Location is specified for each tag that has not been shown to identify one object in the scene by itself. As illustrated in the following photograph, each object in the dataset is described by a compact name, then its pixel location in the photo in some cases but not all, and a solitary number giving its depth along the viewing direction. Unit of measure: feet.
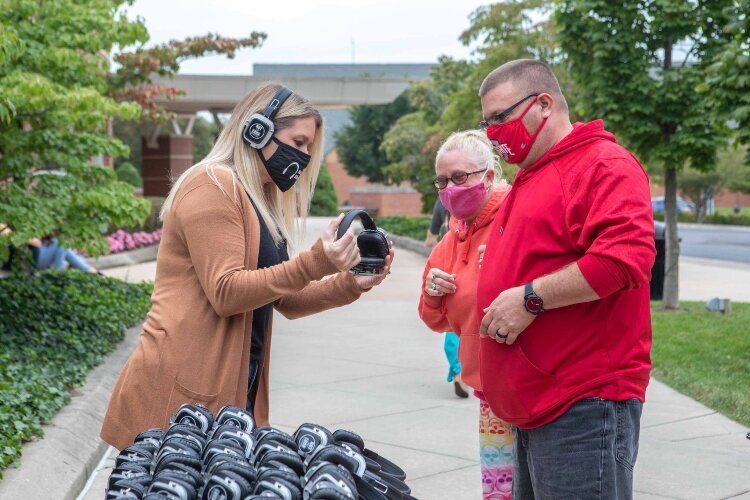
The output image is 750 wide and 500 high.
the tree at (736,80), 27.43
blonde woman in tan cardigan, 10.32
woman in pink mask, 13.52
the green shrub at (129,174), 174.09
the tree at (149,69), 45.09
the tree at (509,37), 66.69
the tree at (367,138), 216.74
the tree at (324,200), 182.19
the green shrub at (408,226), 102.73
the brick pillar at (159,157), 112.68
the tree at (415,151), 99.71
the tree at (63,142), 28.96
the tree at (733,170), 153.95
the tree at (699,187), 161.07
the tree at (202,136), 238.89
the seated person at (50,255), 52.47
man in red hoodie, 9.20
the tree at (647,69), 41.65
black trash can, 44.16
